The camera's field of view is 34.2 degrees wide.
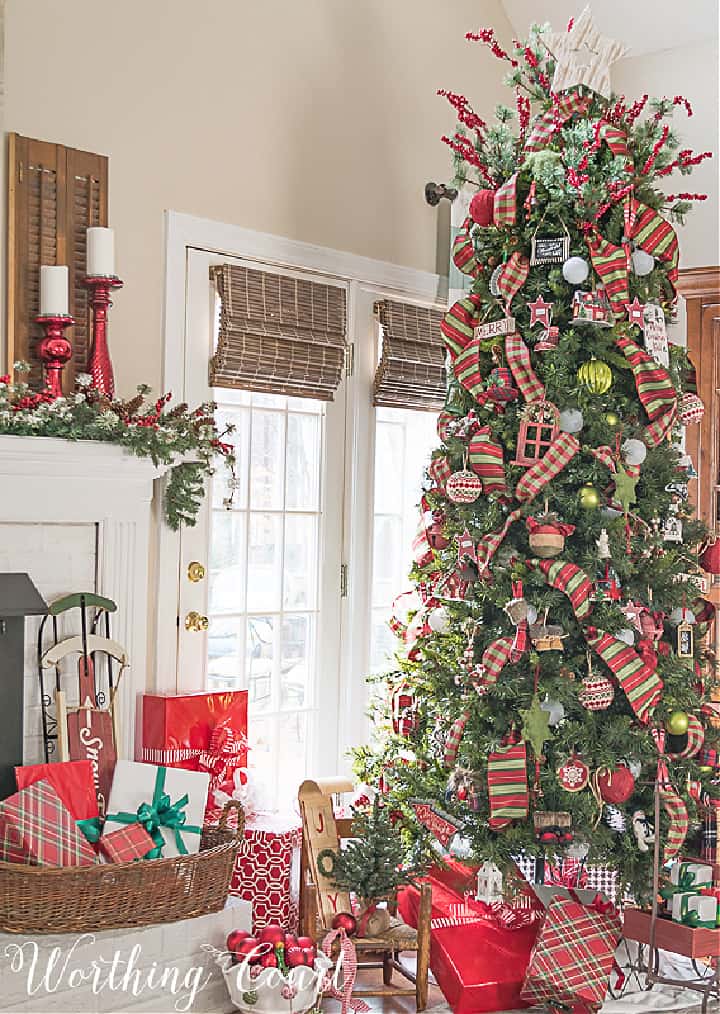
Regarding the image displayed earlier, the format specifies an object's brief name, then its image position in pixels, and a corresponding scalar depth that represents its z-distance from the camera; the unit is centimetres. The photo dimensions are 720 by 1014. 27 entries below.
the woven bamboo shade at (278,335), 359
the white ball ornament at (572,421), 324
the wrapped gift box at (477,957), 309
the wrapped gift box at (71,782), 280
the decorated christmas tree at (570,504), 322
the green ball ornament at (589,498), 321
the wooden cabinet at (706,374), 453
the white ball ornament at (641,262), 334
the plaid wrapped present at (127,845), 277
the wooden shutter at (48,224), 309
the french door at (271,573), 357
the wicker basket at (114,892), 260
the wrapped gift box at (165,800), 290
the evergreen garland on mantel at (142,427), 289
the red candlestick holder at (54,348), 304
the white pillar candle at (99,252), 315
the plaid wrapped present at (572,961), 304
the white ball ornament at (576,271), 323
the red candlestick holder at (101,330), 315
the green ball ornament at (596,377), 325
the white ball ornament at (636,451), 327
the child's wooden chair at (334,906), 304
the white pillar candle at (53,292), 305
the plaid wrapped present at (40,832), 265
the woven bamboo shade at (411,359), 414
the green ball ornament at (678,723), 327
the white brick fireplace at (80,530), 290
